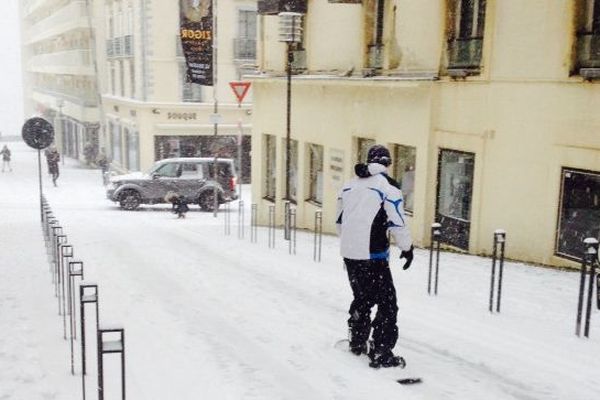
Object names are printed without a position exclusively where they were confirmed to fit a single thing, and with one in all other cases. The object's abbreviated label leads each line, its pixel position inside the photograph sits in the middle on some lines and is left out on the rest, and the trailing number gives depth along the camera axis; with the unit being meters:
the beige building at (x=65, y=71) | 46.34
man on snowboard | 5.38
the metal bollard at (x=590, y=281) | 6.14
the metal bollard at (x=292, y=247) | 11.84
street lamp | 15.65
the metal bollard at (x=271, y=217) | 13.44
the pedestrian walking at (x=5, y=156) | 37.50
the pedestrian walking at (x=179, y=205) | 21.03
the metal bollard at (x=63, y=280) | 6.42
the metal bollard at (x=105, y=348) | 4.12
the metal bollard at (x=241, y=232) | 15.05
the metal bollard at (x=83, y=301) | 4.98
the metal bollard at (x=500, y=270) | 7.09
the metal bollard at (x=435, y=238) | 7.98
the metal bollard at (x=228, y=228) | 15.88
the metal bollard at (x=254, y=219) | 14.28
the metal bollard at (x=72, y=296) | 6.04
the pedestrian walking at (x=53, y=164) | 30.66
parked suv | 24.31
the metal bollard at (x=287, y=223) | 13.44
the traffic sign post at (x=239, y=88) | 18.11
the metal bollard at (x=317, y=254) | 10.79
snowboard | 5.30
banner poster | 23.58
